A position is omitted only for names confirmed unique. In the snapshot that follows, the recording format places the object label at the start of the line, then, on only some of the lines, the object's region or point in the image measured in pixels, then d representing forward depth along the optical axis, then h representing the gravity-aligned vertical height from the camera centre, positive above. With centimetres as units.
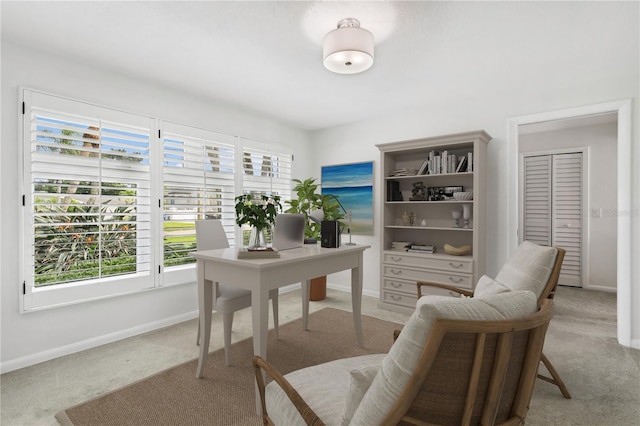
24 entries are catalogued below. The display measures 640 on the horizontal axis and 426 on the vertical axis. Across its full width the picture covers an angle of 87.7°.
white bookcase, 364 +0
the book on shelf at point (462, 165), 378 +55
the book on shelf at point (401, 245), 423 -41
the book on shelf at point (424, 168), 408 +56
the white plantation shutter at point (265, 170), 450 +61
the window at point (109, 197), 274 +15
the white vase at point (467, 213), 385 +0
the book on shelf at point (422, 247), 406 -42
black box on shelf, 434 +27
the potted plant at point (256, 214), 233 -1
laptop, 261 -15
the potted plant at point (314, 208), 459 +7
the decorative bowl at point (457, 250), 379 -42
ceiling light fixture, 229 +117
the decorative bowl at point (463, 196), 378 +20
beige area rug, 197 -121
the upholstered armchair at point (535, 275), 197 -38
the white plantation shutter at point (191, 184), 362 +34
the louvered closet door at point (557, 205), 518 +13
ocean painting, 488 +34
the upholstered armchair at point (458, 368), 87 -43
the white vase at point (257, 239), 236 -19
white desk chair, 253 -65
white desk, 202 -41
